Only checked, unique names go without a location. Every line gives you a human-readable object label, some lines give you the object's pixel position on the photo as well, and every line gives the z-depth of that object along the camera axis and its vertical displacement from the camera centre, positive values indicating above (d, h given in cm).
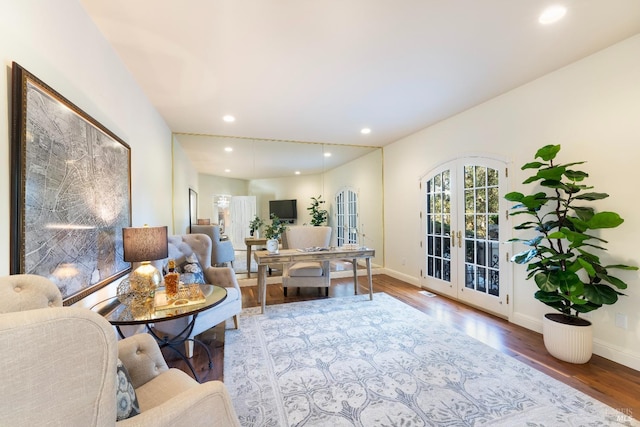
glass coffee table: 162 -58
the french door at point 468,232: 338 -23
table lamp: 192 -24
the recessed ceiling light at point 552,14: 188 +141
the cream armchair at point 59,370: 57 -34
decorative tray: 182 -57
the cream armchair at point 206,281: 238 -69
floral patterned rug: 171 -124
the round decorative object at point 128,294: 193 -53
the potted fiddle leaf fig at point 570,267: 218 -44
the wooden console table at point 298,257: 354 -53
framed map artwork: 119 +15
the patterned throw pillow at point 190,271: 273 -54
